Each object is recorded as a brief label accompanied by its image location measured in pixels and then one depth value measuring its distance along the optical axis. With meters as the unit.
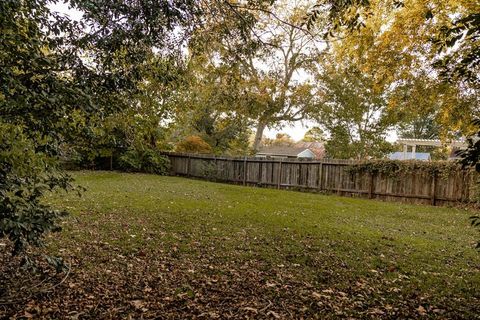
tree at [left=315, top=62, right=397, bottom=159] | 20.73
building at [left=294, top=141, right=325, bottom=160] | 40.59
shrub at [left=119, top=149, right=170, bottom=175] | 18.59
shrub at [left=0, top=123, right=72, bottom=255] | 2.25
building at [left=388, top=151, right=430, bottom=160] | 28.04
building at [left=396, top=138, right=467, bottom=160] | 19.17
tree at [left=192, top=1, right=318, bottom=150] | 4.75
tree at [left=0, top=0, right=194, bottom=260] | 2.29
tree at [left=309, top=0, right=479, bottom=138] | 7.86
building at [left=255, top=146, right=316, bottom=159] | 36.16
